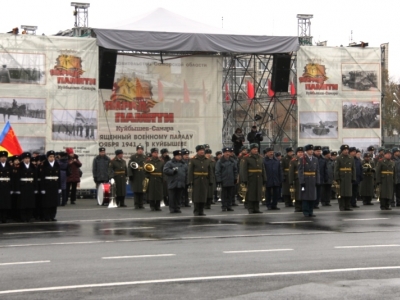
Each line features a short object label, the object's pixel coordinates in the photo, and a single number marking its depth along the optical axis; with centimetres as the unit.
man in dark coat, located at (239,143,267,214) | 2295
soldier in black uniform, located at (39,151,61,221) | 2098
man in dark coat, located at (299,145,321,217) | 2152
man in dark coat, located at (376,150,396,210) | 2428
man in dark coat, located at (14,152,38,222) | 2070
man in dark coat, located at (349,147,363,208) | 2520
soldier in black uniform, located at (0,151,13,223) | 2041
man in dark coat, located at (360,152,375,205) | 2688
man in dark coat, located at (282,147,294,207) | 2634
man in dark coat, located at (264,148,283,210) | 2505
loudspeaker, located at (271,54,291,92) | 3112
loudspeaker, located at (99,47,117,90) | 2894
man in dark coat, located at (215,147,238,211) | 2458
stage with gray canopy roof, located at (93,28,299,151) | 2811
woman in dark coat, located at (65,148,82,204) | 2770
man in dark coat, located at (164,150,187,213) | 2339
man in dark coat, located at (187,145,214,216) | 2228
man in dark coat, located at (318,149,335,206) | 2648
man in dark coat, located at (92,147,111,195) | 2756
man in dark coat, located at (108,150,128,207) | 2650
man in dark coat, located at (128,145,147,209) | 2573
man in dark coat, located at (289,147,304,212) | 2333
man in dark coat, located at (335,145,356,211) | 2381
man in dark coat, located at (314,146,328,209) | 2588
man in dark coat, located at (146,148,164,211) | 2444
